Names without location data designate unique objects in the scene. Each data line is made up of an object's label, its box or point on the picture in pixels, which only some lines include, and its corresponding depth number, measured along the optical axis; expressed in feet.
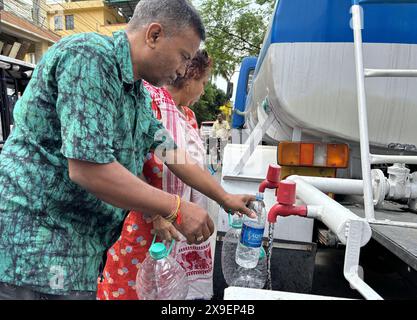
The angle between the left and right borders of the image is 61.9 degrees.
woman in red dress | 6.25
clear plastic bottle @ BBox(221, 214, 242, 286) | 6.41
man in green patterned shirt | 3.52
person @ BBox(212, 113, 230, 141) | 33.28
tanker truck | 5.75
